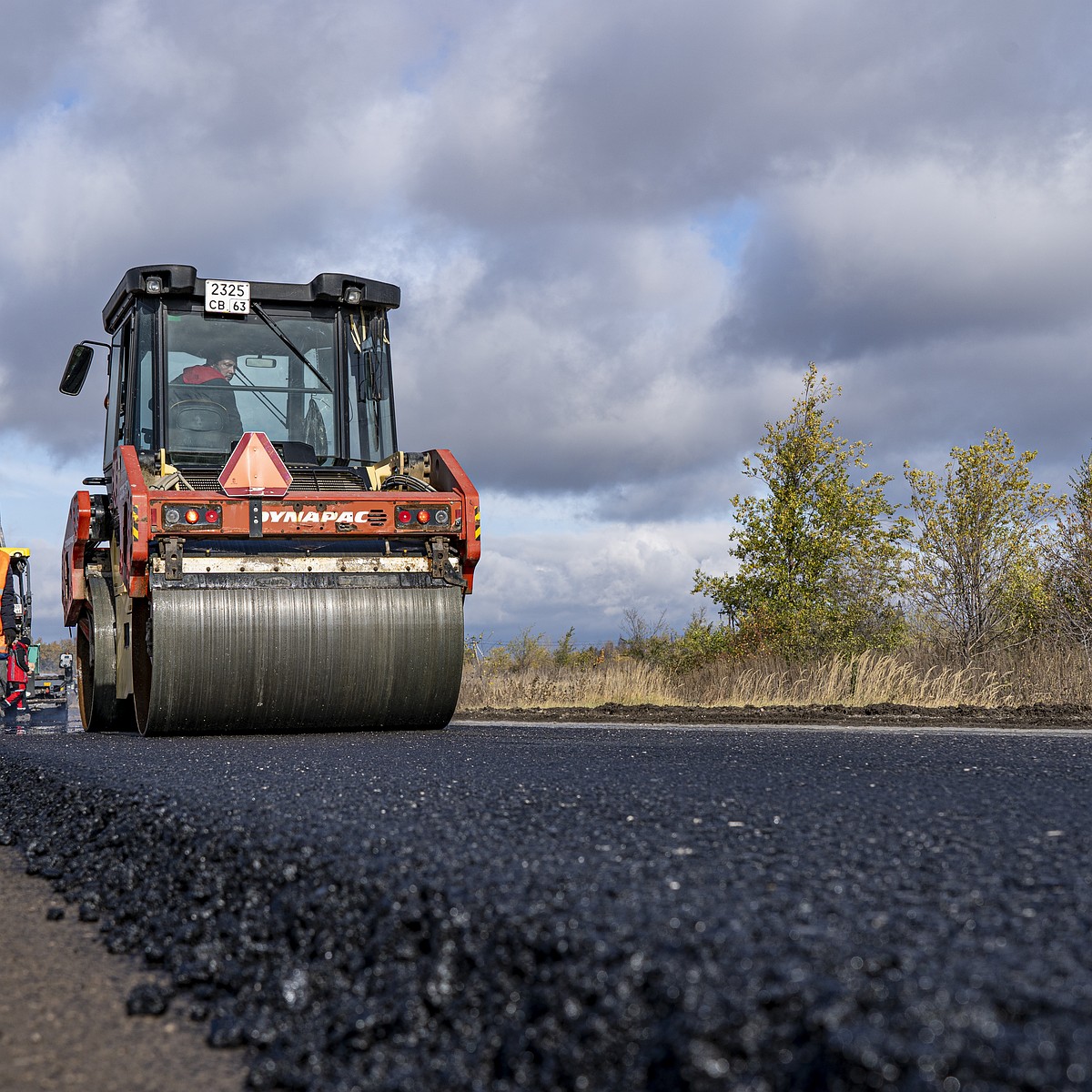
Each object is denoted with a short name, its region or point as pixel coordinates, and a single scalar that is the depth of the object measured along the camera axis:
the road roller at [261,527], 7.09
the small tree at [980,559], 18.39
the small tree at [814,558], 20.22
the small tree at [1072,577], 17.97
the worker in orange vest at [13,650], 13.85
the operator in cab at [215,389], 8.49
